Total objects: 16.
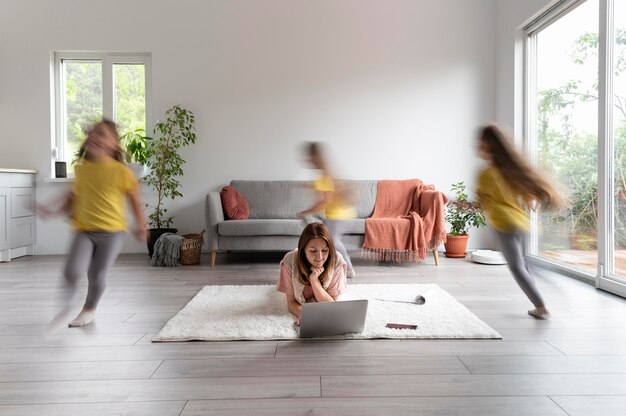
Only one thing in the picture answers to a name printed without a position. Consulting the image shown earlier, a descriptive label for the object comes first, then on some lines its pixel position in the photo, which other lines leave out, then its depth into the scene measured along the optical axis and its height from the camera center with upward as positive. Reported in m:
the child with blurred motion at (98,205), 2.31 -0.04
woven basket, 4.52 -0.50
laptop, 2.14 -0.54
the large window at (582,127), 3.35 +0.55
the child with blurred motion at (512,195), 2.45 +0.01
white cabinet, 4.62 -0.18
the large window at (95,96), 5.39 +1.11
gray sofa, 4.37 -0.32
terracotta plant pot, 4.93 -0.49
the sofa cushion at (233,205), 4.68 -0.08
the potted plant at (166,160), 4.95 +0.38
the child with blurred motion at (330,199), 3.42 -0.02
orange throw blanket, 4.34 -0.33
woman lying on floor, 2.30 -0.37
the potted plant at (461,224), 4.90 -0.28
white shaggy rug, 2.26 -0.63
